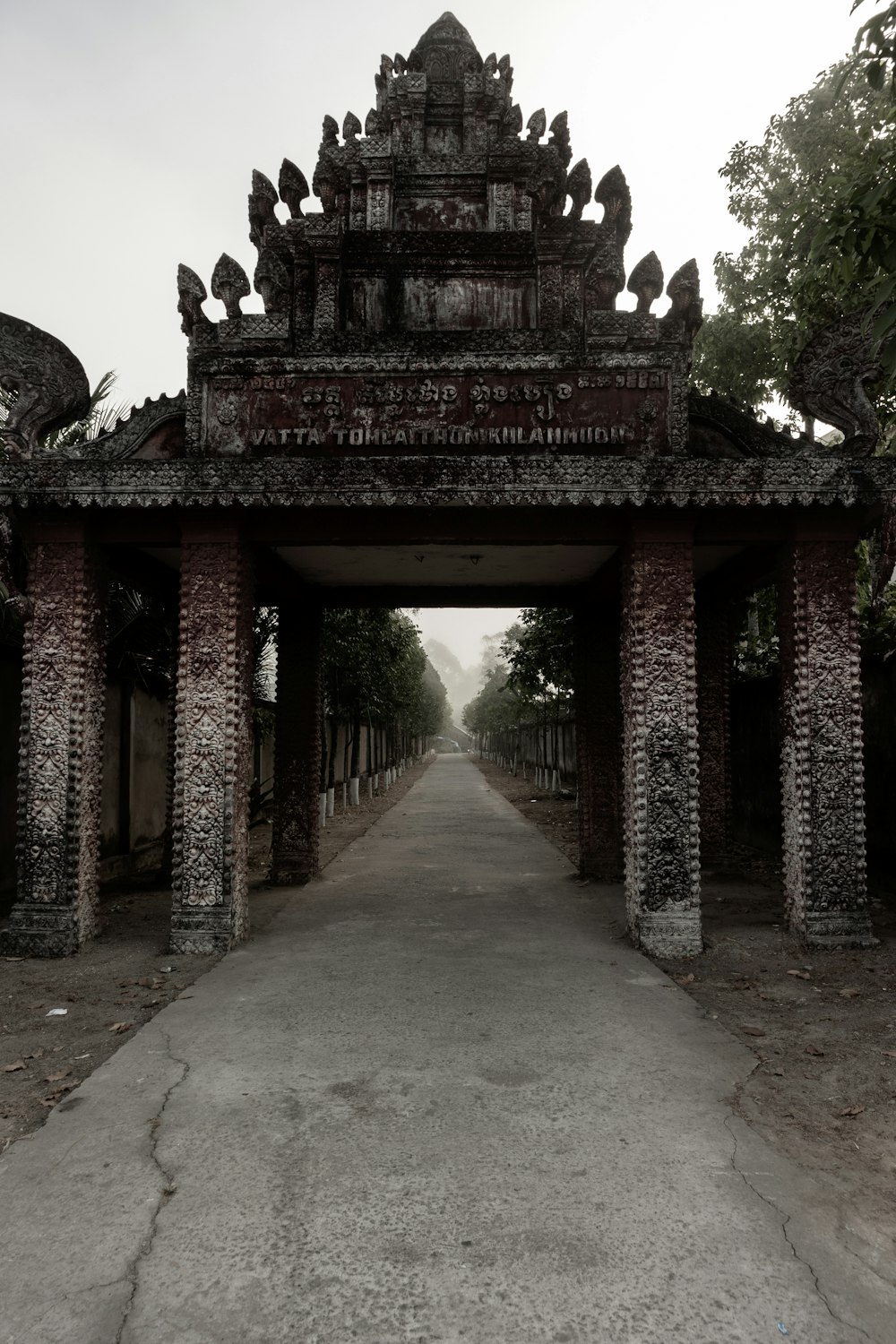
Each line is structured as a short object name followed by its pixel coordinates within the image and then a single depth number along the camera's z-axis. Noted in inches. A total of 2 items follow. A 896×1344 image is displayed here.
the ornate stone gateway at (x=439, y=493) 291.4
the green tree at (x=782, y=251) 454.0
